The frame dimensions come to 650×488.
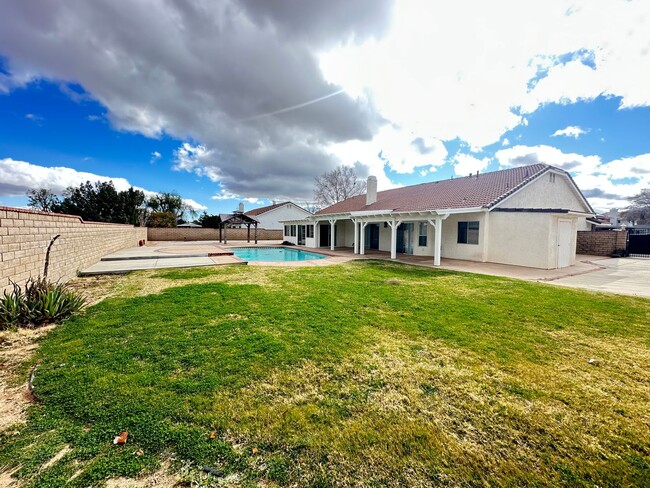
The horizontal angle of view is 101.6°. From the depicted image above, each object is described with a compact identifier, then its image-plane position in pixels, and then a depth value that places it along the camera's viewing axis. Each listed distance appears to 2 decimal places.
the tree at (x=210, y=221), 38.55
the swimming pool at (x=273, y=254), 18.20
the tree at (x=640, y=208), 42.28
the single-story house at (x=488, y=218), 12.55
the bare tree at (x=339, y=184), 45.97
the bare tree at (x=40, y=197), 36.56
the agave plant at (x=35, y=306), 4.50
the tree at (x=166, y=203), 46.61
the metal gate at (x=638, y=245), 18.94
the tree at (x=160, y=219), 40.47
